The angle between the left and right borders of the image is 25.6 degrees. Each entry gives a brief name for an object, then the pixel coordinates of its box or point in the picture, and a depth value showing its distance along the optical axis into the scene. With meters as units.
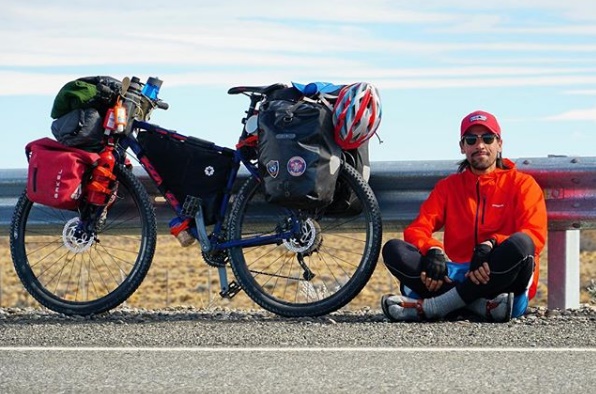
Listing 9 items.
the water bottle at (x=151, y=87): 9.16
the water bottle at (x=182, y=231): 8.91
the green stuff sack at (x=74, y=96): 8.83
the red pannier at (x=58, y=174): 8.78
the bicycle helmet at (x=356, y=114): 8.24
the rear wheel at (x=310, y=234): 8.47
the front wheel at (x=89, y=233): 8.83
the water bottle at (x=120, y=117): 8.83
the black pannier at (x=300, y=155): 8.21
